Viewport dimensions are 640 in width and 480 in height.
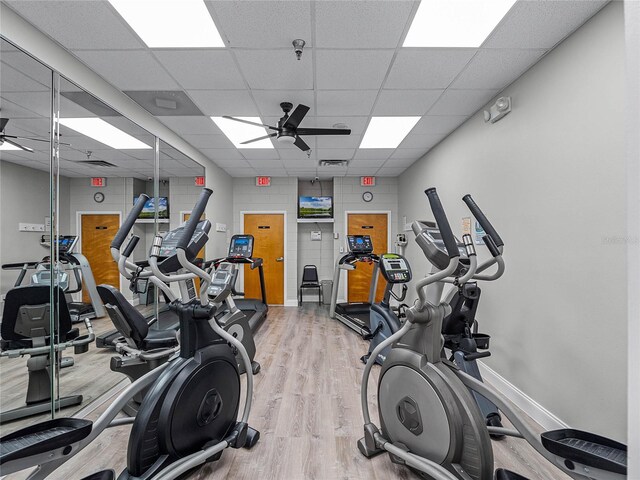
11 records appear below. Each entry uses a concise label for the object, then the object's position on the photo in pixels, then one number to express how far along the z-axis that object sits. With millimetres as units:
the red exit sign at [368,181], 6387
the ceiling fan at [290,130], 2986
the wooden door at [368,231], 6500
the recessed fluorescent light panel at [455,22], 1783
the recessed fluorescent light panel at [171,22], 1775
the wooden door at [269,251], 6523
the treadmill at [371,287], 4465
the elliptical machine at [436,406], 1376
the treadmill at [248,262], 4627
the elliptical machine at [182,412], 1206
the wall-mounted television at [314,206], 6707
